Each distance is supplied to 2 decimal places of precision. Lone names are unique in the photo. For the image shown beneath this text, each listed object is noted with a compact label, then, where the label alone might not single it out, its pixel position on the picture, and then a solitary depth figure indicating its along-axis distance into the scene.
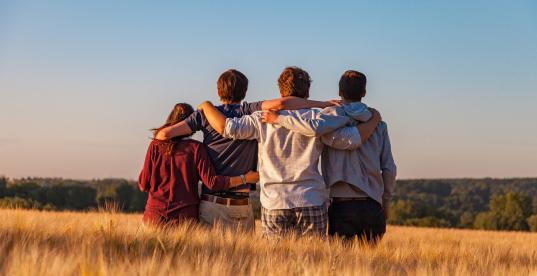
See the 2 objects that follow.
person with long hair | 6.71
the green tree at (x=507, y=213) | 65.00
